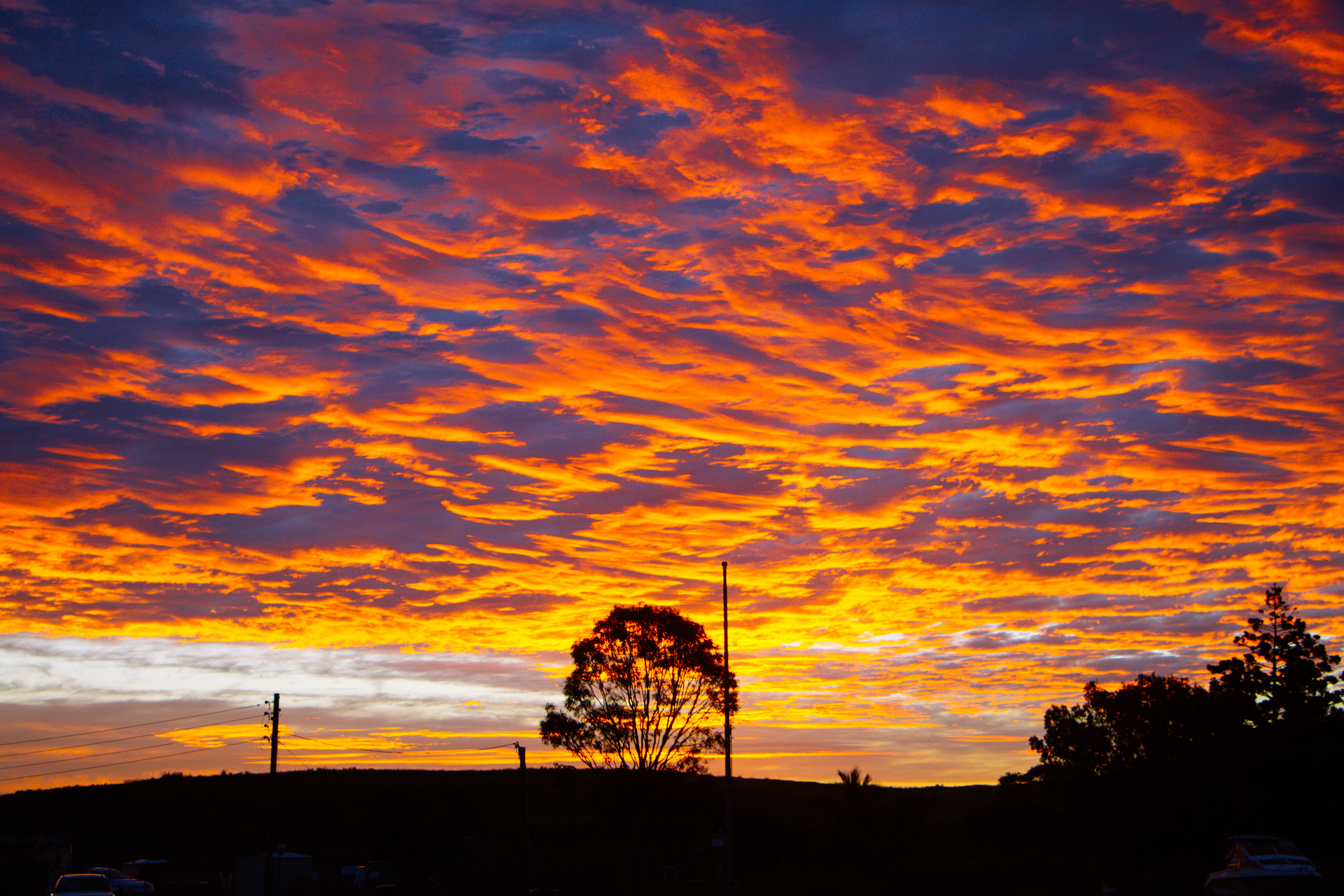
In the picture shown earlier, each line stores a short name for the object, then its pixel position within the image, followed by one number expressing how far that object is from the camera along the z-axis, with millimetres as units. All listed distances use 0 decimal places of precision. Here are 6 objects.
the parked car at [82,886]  36312
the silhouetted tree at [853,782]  57531
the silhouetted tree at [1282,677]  55719
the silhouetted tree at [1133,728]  50156
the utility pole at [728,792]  41438
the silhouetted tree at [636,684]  48531
